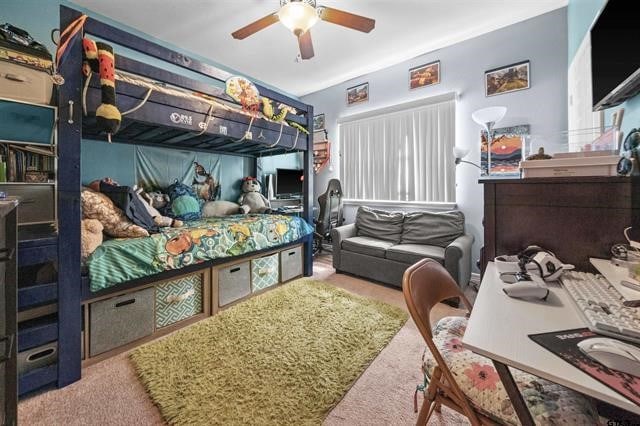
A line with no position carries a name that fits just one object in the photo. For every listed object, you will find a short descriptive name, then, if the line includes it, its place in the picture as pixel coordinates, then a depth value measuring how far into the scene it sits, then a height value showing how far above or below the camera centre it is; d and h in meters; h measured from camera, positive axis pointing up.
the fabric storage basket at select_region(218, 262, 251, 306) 2.34 -0.67
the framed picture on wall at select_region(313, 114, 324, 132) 4.50 +1.64
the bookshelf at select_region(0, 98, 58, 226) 1.39 +0.22
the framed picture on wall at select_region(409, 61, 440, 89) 3.23 +1.82
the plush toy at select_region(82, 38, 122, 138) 1.50 +0.84
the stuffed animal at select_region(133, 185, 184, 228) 2.31 -0.06
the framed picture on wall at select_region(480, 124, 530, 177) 2.68 +0.67
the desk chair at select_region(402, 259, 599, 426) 0.73 -0.56
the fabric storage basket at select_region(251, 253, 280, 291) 2.63 -0.64
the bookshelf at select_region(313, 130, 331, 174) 4.44 +1.12
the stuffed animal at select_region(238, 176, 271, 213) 3.54 +0.23
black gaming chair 3.81 +0.03
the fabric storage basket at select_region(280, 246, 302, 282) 2.97 -0.60
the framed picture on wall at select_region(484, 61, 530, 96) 2.67 +1.47
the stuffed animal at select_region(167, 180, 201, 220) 2.83 +0.12
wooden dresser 1.06 -0.01
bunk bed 1.45 +0.73
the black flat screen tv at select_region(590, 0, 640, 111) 0.99 +0.71
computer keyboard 0.61 -0.27
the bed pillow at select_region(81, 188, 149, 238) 1.76 -0.01
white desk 0.50 -0.32
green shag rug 1.27 -0.95
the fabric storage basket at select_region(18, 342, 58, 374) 1.33 -0.79
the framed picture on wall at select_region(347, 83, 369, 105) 3.89 +1.89
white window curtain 3.23 +0.86
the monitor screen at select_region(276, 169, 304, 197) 4.16 +0.53
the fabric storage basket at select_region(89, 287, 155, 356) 1.62 -0.73
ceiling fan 1.81 +1.49
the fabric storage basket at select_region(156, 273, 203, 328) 1.95 -0.70
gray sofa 2.64 -0.37
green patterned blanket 1.64 -0.26
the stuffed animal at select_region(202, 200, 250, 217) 3.27 +0.07
